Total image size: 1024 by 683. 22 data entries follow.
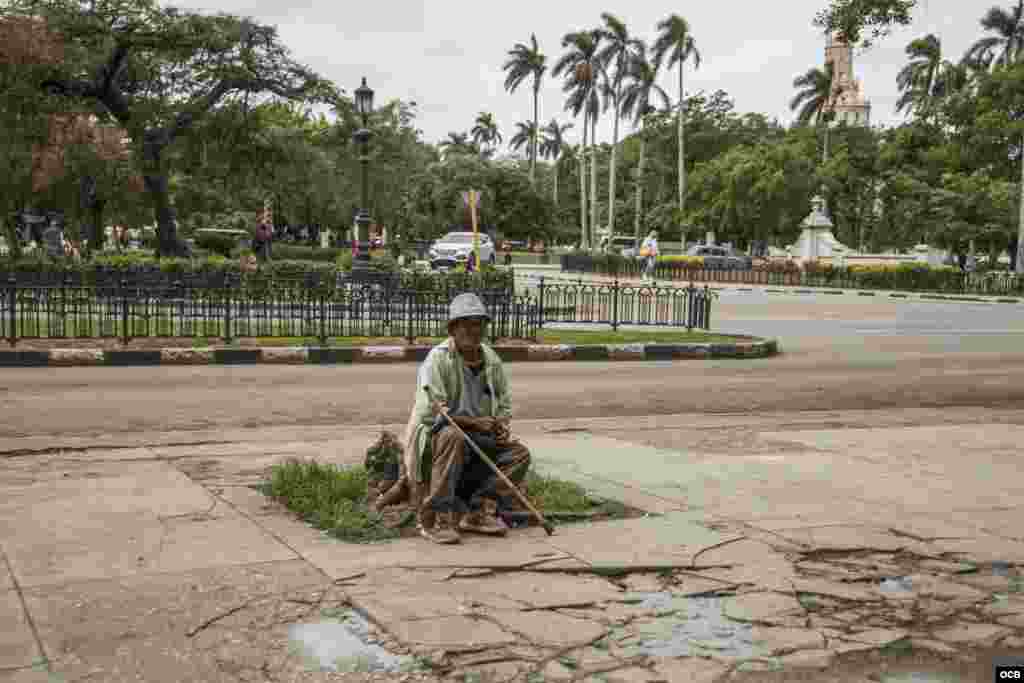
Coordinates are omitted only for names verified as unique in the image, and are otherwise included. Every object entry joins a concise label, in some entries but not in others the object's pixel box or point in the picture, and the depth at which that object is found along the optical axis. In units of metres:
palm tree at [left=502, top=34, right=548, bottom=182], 79.00
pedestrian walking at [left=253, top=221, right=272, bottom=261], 33.66
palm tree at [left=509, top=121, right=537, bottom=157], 104.42
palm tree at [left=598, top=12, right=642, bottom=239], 69.94
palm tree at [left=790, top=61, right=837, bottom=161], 74.00
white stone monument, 52.66
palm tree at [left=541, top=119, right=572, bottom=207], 111.49
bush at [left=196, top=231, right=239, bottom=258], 55.91
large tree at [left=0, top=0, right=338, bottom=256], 29.45
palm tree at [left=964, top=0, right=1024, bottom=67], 58.34
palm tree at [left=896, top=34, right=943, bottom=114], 64.62
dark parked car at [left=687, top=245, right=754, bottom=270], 50.66
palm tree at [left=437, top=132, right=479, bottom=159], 91.56
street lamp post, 23.73
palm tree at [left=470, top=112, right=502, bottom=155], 108.50
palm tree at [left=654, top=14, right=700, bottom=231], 68.88
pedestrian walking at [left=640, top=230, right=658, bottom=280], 40.31
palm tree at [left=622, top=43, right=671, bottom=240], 69.88
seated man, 5.92
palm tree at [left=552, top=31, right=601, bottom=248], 70.62
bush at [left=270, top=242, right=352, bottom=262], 50.62
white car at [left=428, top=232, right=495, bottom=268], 39.06
